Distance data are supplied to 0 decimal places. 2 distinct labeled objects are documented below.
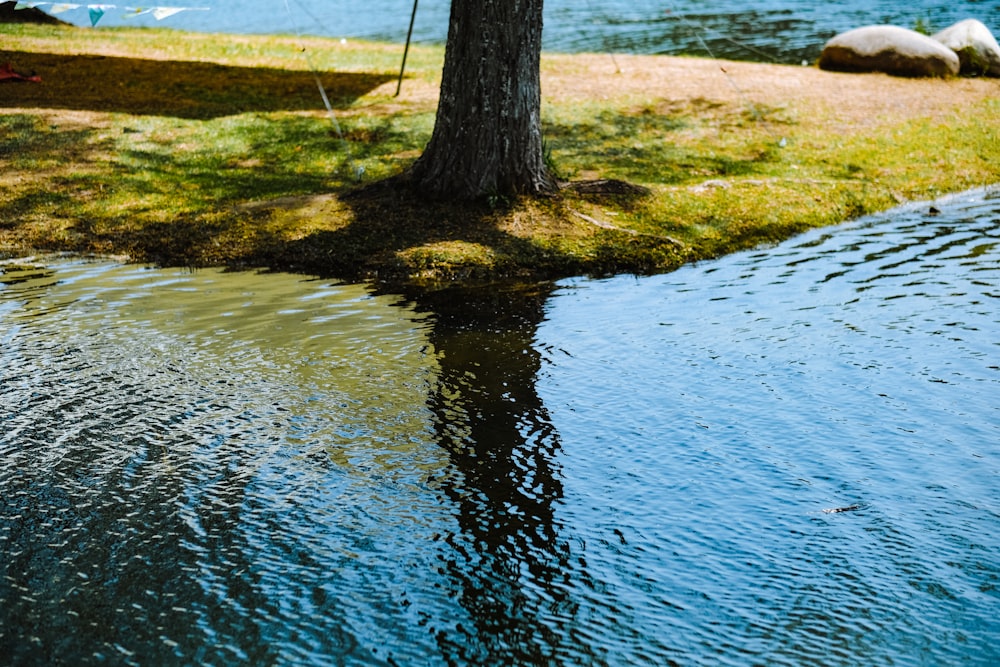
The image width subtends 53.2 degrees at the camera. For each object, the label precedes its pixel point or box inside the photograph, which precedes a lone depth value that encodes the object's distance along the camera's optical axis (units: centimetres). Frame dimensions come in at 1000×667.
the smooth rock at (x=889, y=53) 1884
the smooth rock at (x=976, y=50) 1911
